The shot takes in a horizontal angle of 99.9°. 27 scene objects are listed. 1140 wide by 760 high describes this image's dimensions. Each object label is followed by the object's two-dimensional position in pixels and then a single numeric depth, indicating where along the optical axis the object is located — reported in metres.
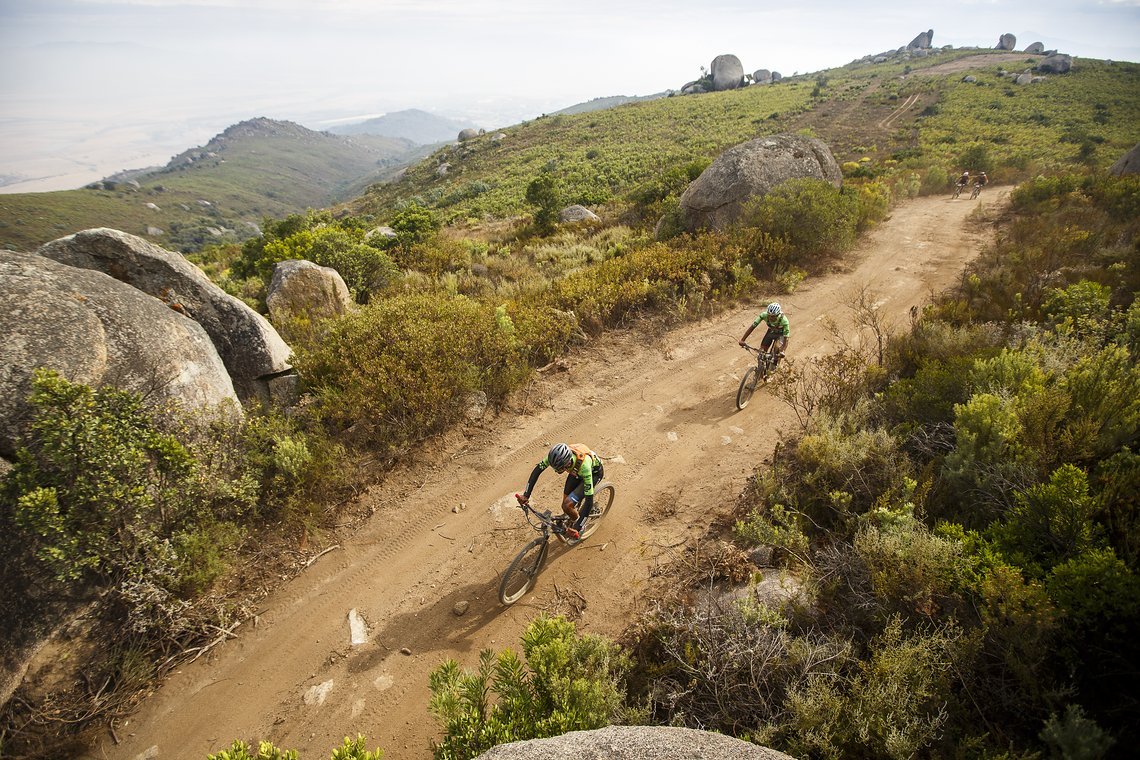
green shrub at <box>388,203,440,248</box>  20.88
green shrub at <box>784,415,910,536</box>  6.15
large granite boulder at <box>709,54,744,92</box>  103.31
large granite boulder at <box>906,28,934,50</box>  144.25
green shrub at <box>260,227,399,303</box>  15.54
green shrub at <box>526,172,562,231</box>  24.52
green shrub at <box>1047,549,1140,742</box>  3.26
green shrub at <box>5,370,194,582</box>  5.21
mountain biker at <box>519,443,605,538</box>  5.71
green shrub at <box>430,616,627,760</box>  3.77
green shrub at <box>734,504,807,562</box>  5.81
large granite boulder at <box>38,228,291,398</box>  8.62
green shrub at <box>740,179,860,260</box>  16.14
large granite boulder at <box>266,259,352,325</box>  12.64
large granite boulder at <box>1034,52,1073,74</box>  68.88
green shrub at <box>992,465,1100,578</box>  4.15
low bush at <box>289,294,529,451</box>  8.79
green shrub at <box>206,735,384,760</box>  3.43
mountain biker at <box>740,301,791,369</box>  9.17
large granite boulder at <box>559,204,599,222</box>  26.19
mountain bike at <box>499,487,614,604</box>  6.19
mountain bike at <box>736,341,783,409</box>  9.56
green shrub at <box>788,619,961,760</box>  3.64
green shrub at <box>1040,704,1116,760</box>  2.85
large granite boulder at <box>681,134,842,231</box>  18.36
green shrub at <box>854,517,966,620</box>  4.45
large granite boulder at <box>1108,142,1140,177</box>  19.67
